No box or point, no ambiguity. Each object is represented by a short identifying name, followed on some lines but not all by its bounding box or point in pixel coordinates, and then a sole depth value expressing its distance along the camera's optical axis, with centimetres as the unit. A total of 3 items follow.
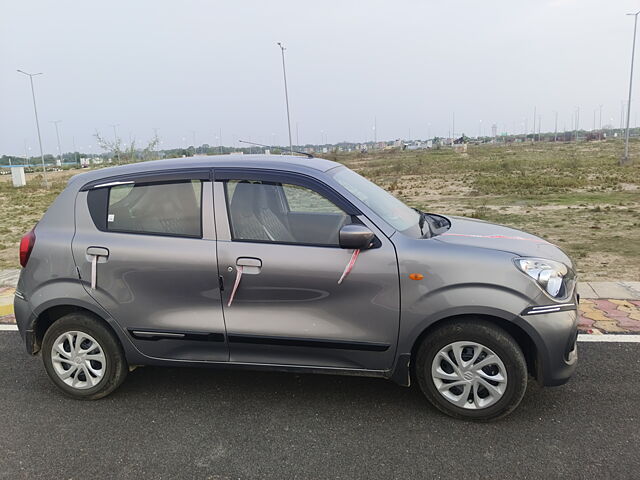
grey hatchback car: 324
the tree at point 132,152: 3441
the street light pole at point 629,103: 3101
